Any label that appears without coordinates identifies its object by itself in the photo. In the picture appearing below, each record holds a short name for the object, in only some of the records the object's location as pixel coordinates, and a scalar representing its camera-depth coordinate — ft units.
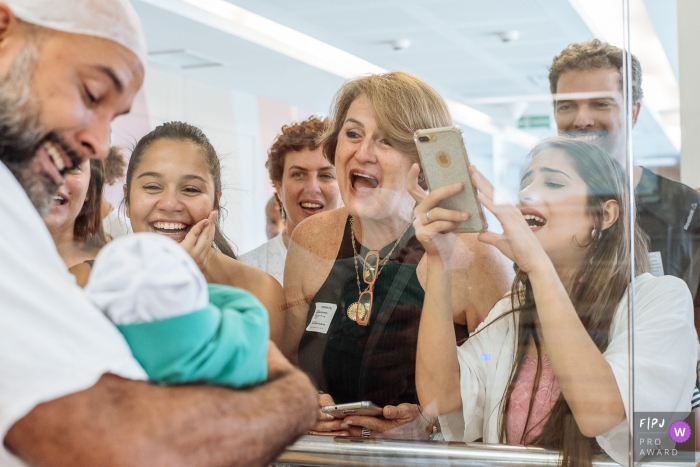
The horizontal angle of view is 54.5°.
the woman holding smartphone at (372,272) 3.89
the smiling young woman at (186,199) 3.61
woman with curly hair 3.99
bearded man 2.77
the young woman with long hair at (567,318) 3.90
